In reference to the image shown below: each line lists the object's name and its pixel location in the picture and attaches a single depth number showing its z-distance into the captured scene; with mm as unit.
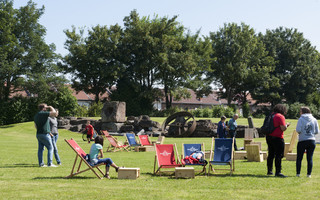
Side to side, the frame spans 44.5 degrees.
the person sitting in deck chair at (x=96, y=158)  9969
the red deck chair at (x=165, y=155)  10917
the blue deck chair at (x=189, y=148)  11520
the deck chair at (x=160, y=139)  22711
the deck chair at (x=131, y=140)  19608
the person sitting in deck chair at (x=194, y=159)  10641
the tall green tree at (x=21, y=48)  46781
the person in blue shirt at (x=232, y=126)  18125
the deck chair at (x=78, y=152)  9791
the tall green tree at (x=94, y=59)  51562
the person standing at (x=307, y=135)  9547
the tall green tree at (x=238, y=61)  61134
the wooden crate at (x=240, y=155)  14415
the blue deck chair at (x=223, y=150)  10898
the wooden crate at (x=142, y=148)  19094
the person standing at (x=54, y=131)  12750
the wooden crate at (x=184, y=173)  9867
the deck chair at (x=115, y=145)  18719
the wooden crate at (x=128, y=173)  9680
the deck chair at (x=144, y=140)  19922
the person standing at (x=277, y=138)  9756
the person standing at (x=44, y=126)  11703
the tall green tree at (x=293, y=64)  66000
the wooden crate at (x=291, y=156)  13906
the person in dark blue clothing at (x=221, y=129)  18072
